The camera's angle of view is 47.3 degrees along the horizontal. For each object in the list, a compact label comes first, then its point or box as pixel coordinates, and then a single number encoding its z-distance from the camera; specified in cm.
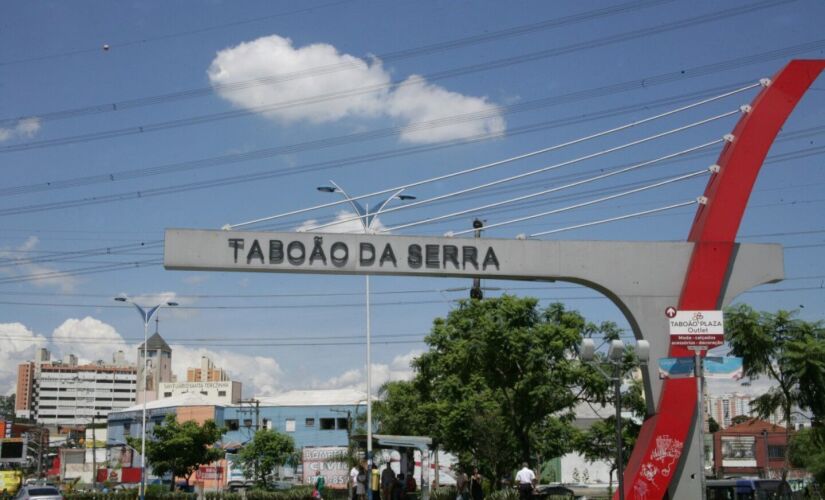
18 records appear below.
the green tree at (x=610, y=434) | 4291
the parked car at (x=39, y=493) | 4040
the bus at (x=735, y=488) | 3192
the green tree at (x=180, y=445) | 5627
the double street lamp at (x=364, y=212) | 3912
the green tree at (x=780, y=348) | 3030
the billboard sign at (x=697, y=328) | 2070
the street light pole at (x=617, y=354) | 2006
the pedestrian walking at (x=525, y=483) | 2647
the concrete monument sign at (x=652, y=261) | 2181
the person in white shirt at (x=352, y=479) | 3768
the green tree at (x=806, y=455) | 4353
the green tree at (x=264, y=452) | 6234
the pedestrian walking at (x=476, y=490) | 3112
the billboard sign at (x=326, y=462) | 6353
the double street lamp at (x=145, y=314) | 5084
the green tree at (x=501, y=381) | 3553
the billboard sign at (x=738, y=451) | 7950
